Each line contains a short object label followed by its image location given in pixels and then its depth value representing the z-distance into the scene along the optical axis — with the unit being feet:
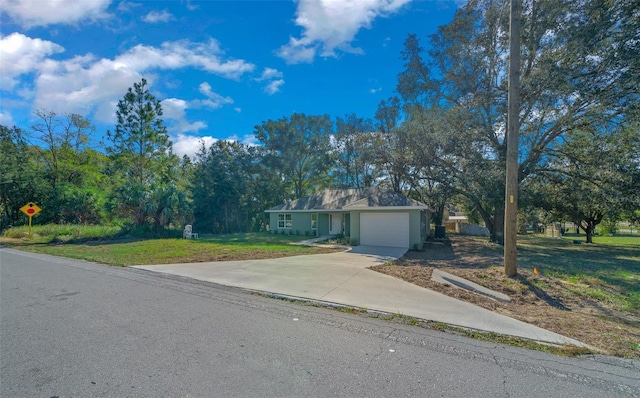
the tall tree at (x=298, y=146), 105.81
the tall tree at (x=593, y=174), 44.47
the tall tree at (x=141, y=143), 100.53
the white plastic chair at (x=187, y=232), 70.49
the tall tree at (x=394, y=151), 62.08
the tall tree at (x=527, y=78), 34.76
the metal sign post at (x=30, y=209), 63.64
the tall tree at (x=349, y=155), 100.68
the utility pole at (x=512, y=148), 25.40
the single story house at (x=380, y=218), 51.90
